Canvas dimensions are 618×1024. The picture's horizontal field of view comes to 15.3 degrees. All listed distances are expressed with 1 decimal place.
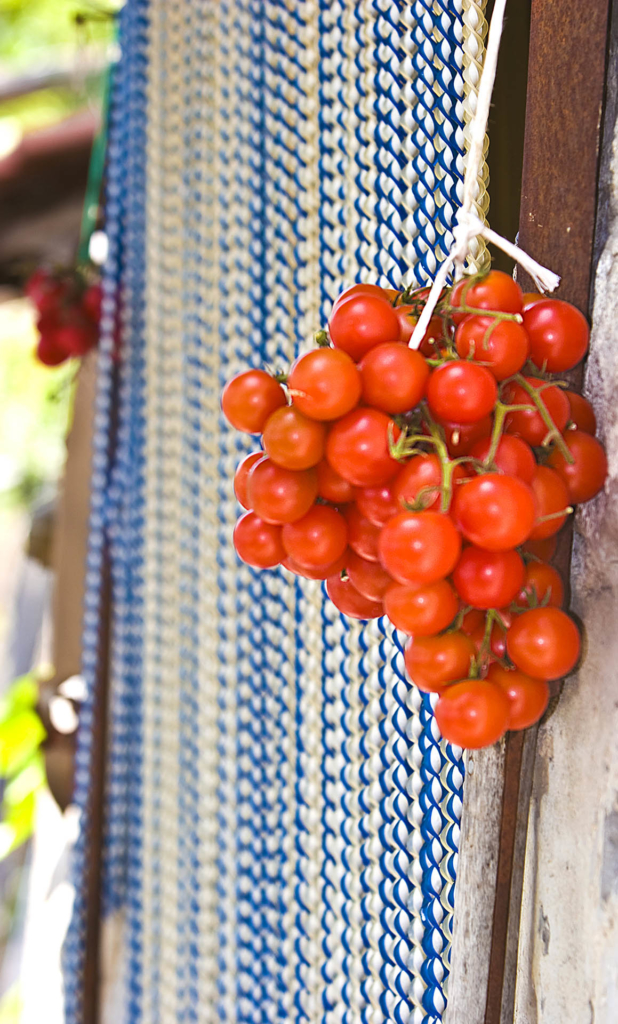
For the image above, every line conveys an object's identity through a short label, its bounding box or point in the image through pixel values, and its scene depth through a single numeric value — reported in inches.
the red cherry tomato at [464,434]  32.5
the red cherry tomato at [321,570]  33.4
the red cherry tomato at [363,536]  33.0
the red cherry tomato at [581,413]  34.3
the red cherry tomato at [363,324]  33.0
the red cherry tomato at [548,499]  32.9
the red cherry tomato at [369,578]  33.2
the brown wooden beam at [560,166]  34.8
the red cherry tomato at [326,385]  32.1
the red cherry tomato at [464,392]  31.8
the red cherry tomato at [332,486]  33.1
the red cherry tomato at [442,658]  32.6
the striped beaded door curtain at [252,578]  40.0
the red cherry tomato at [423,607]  32.0
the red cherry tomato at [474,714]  32.3
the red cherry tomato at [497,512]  31.3
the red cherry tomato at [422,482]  31.8
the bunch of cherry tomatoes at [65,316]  70.1
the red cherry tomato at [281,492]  32.7
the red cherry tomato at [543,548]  34.1
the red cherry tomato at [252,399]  33.4
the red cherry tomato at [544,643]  32.7
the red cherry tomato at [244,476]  34.1
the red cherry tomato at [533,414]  33.0
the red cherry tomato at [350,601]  34.1
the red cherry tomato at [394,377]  32.1
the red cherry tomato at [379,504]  32.5
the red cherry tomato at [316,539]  32.8
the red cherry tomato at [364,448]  31.9
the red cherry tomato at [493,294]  32.7
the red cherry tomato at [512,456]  32.4
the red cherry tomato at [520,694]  33.1
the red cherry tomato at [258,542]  33.8
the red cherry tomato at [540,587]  33.4
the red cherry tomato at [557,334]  33.2
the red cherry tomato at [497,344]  32.4
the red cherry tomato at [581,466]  33.5
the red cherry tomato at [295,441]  32.5
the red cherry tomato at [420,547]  31.3
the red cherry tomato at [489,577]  32.0
